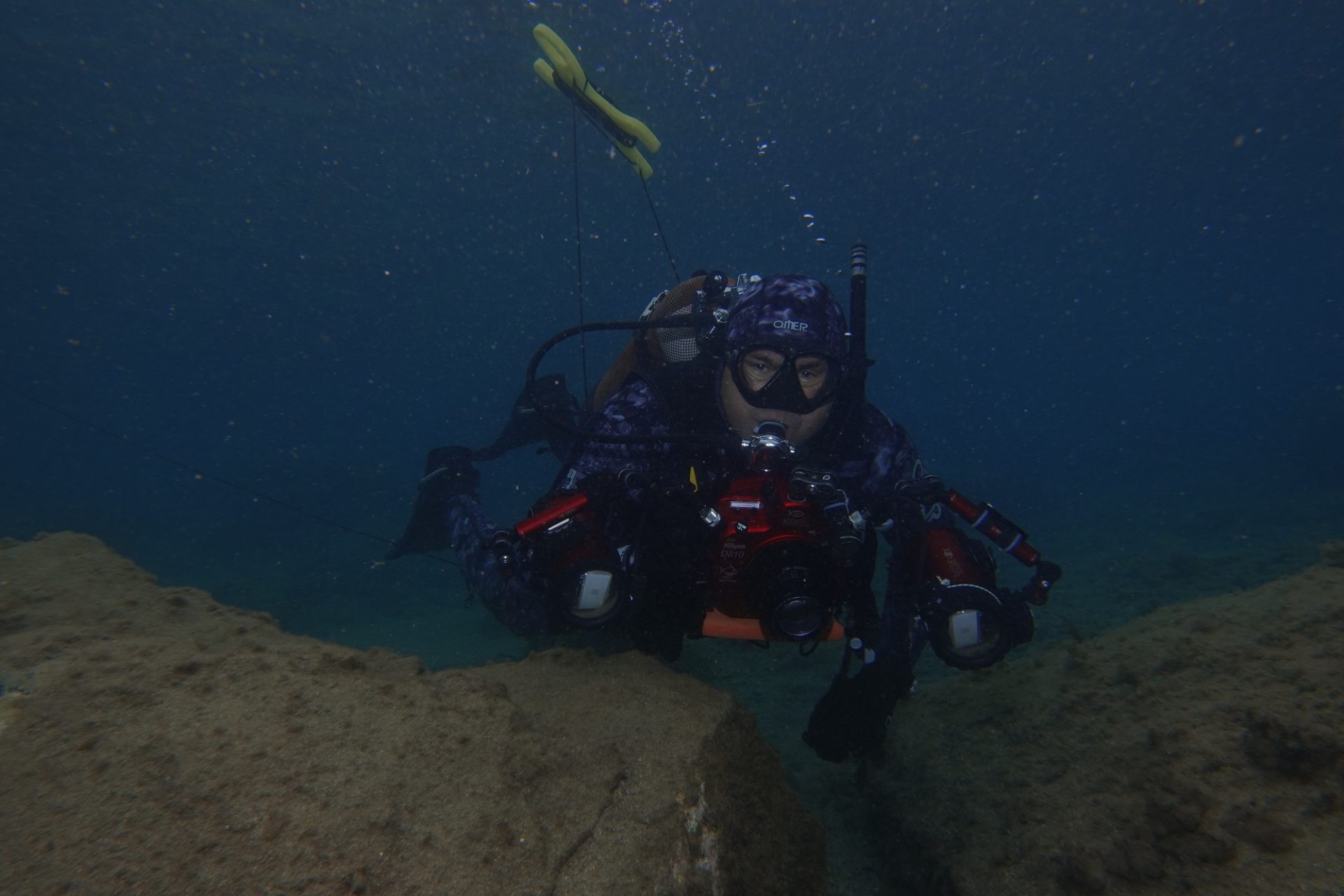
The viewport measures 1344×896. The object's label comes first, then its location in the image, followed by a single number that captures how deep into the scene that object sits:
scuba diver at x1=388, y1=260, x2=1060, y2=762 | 0.97
